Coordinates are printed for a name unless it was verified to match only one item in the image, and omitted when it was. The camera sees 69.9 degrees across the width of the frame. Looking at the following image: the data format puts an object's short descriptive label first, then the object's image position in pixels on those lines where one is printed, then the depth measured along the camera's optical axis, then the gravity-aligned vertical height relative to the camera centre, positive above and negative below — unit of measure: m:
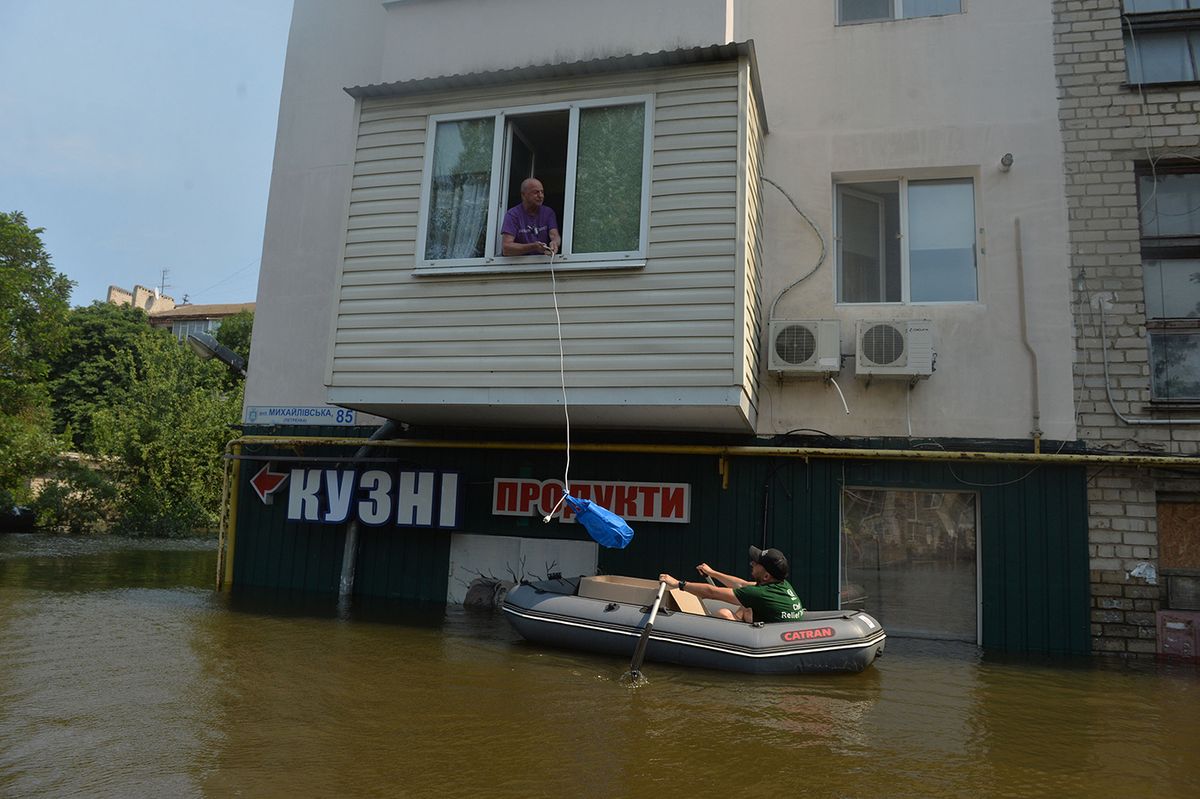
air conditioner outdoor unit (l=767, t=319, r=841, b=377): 8.51 +1.76
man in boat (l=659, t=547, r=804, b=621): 7.07 -0.57
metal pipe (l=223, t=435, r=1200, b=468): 7.87 +0.73
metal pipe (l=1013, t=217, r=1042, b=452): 8.22 +1.94
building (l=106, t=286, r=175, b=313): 56.33 +12.90
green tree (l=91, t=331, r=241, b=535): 23.97 +1.43
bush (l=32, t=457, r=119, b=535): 23.77 -0.26
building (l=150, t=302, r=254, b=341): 52.84 +11.07
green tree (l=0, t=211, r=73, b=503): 22.73 +4.08
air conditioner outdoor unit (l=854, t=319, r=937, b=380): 8.30 +1.74
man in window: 8.19 +2.76
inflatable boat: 6.72 -0.89
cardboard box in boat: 7.30 -0.65
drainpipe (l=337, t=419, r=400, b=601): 9.92 -0.55
